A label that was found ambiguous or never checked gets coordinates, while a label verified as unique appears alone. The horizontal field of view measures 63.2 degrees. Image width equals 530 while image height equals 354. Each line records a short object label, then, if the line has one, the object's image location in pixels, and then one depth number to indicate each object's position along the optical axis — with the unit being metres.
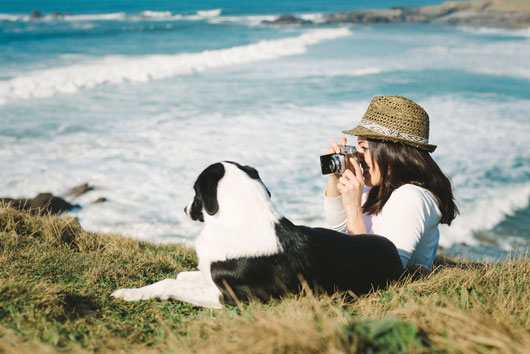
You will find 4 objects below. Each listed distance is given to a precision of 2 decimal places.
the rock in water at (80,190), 7.26
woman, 2.78
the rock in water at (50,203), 6.28
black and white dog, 2.43
